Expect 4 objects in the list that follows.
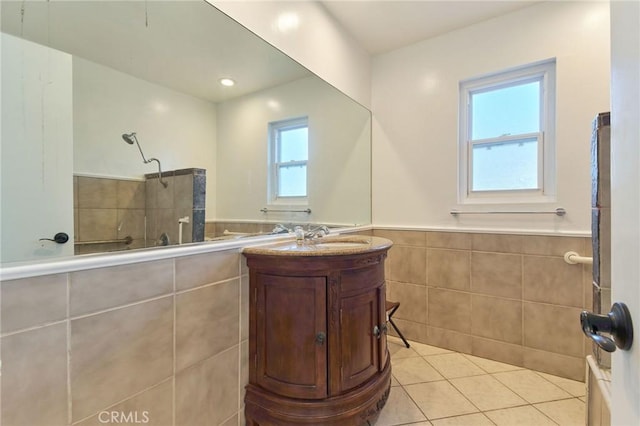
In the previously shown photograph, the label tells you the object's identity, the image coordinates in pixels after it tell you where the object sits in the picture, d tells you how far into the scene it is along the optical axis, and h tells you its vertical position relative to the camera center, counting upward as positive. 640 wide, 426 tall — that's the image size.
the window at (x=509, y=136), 2.02 +0.57
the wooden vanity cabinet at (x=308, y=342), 1.29 -0.62
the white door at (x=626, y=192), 0.43 +0.03
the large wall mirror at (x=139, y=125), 1.16 +0.47
